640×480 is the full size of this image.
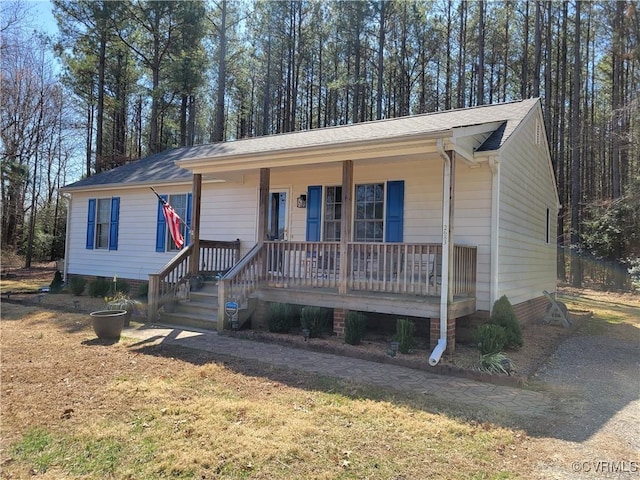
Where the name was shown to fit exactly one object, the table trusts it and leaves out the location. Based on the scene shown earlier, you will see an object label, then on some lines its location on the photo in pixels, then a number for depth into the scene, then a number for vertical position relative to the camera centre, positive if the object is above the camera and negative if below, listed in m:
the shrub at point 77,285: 12.24 -1.15
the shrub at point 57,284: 13.06 -1.22
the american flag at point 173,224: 8.64 +0.50
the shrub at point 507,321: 6.72 -0.99
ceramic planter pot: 6.84 -1.26
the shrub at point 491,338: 6.12 -1.16
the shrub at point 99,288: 11.88 -1.17
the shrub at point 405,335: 6.36 -1.20
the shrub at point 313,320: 7.25 -1.15
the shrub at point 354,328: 6.78 -1.18
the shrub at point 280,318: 7.58 -1.17
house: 6.61 +0.76
